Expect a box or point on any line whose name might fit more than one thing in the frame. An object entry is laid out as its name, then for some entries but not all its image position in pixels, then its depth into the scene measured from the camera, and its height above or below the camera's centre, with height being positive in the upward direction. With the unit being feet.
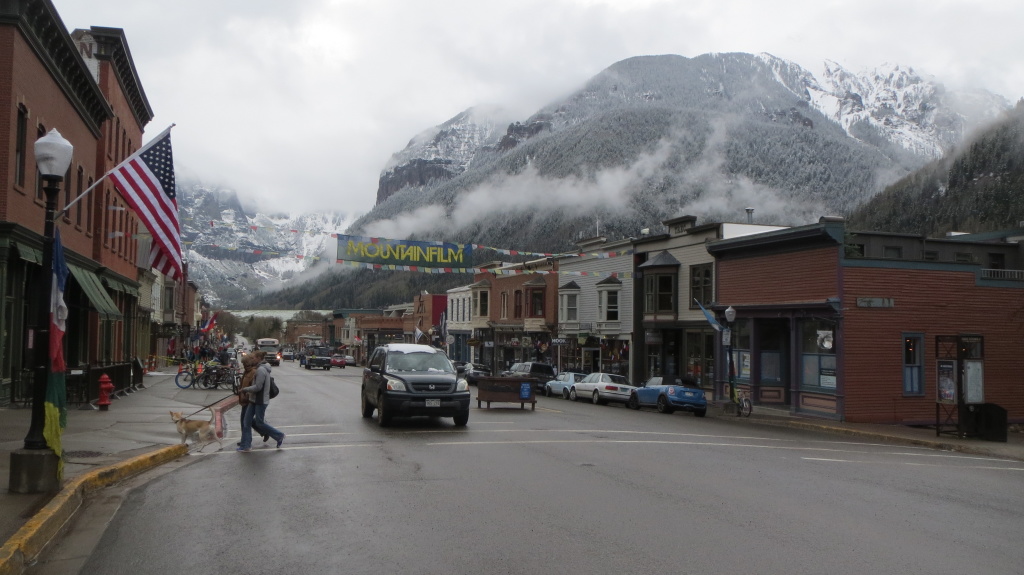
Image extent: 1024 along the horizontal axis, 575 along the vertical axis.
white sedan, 105.60 -6.85
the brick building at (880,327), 86.17 +0.90
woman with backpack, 47.91 -4.31
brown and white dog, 47.06 -5.24
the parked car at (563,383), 119.85 -6.87
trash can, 70.44 -7.22
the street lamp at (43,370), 30.58 -1.30
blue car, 92.99 -6.94
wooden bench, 82.89 -5.44
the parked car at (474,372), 153.89 -6.68
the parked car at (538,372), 132.05 -5.71
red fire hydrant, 67.51 -4.58
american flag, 54.75 +9.97
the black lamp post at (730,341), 92.17 -0.67
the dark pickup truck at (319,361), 234.38 -7.07
